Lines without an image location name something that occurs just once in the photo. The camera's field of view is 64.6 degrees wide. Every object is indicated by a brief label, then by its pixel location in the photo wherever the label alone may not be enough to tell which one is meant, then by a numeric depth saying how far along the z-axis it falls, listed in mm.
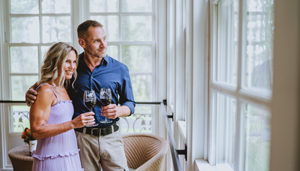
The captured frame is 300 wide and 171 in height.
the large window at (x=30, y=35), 3422
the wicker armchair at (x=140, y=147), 2223
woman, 1370
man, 1672
